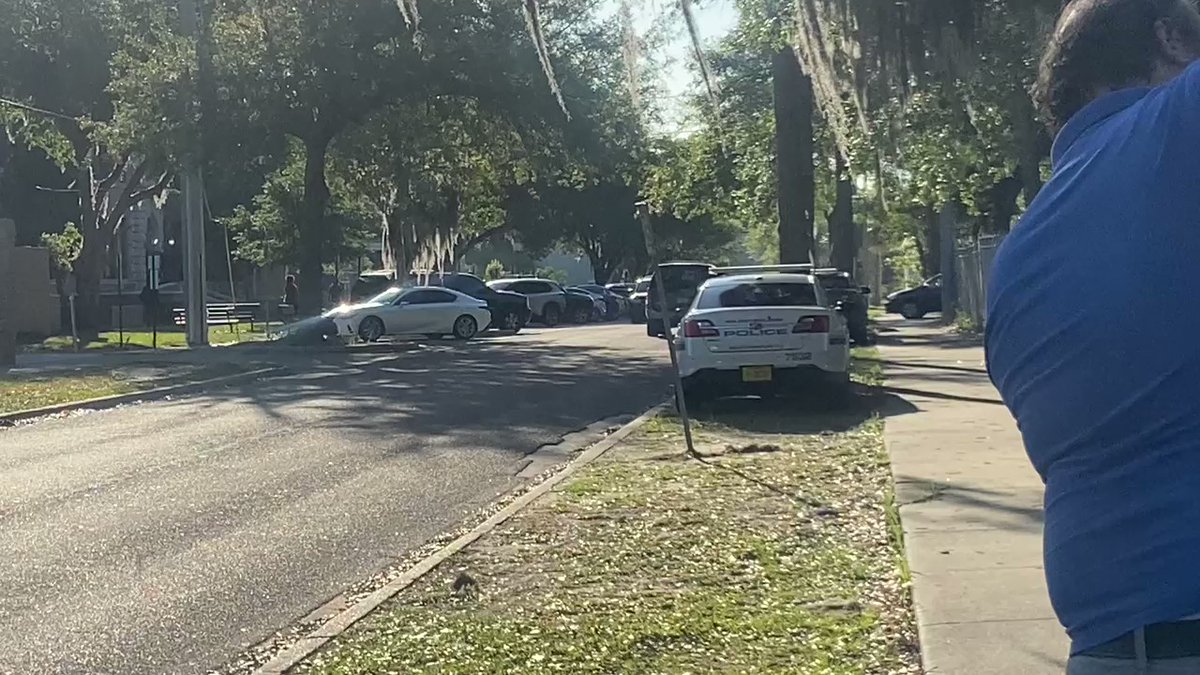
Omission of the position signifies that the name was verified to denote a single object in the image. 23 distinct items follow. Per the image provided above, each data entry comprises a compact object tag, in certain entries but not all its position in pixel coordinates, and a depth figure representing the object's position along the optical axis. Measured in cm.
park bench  4297
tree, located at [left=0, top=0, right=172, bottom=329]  3441
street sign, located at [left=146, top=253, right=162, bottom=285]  3344
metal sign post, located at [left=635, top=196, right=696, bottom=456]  1241
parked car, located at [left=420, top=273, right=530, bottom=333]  4072
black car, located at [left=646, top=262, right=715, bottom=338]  3042
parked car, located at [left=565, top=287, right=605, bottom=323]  5016
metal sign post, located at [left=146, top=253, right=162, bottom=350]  3316
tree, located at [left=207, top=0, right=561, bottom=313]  2945
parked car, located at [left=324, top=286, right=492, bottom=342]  3328
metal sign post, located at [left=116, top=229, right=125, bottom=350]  3487
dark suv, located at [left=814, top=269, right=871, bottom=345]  2777
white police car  1619
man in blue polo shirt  236
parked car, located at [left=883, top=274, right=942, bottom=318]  5050
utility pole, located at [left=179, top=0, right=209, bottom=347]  3042
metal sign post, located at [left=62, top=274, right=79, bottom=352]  4832
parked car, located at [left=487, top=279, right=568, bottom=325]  4725
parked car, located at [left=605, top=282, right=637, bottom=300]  5806
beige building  3800
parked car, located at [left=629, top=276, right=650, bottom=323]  4438
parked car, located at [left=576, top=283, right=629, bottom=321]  5516
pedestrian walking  4348
